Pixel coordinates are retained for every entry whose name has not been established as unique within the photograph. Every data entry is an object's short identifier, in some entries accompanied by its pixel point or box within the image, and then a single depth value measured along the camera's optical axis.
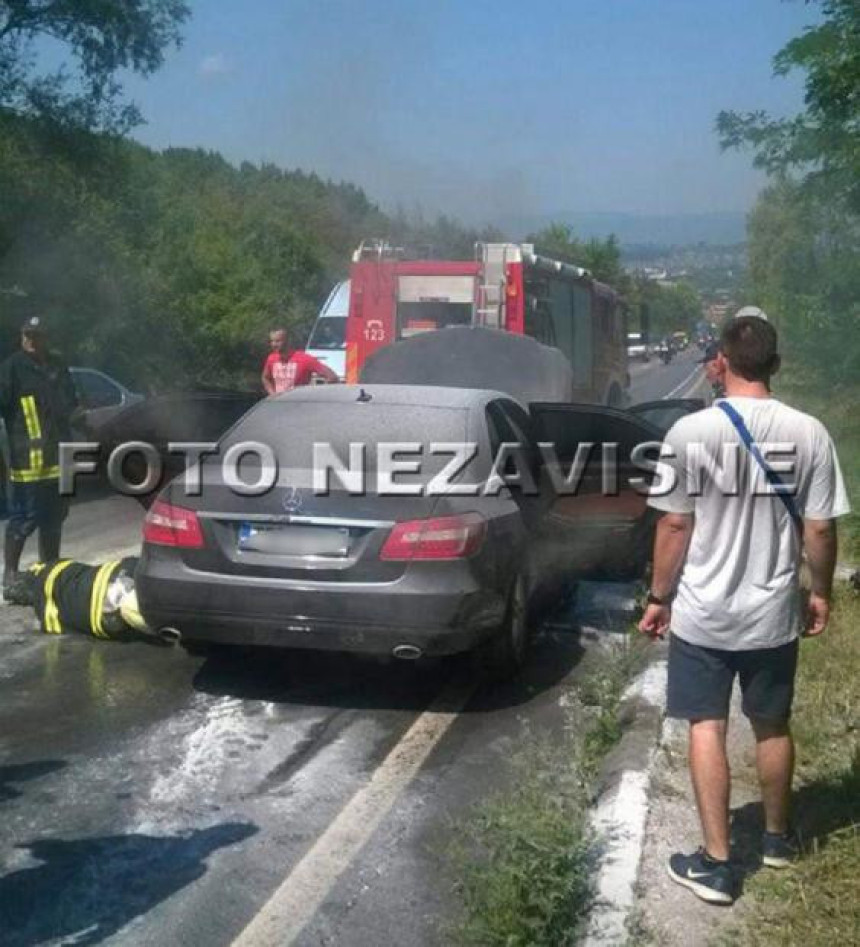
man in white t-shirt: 4.10
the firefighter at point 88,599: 7.44
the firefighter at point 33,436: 8.38
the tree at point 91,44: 23.48
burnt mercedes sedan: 6.18
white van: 21.53
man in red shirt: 13.77
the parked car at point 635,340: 24.91
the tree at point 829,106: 14.59
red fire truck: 16.33
